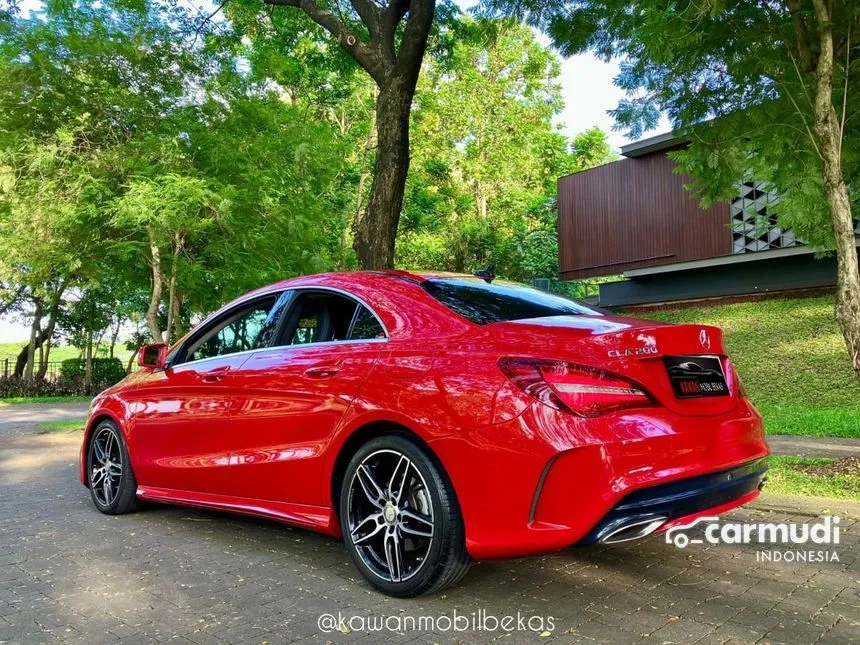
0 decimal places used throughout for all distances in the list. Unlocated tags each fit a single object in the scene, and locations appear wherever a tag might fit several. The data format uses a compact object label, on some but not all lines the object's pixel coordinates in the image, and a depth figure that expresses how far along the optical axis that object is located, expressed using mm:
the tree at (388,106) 9008
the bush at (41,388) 26016
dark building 19562
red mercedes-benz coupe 3043
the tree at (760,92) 6547
